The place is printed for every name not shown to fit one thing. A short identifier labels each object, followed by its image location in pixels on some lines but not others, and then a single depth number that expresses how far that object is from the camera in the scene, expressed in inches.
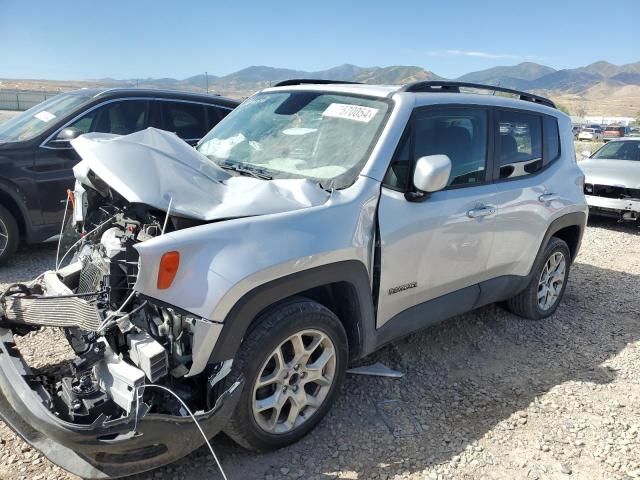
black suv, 212.2
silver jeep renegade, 89.3
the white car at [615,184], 344.5
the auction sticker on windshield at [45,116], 228.5
